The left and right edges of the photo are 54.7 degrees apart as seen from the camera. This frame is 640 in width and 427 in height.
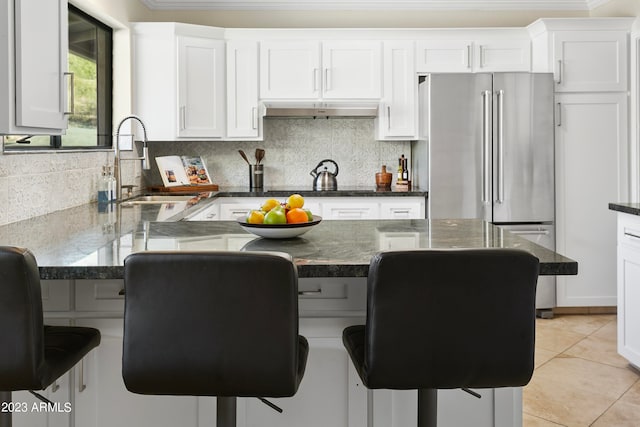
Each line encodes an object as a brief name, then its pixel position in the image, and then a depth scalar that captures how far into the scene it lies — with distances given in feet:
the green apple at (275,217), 6.72
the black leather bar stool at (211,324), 4.47
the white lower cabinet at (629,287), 10.75
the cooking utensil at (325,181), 15.89
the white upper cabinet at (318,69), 15.89
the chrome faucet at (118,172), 12.98
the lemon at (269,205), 7.04
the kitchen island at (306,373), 6.24
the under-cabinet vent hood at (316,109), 16.02
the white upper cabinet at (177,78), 15.42
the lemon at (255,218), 6.75
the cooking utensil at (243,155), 16.59
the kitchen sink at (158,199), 13.69
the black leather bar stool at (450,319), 4.62
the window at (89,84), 12.50
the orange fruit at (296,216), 6.79
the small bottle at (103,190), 12.53
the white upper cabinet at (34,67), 6.51
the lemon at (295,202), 7.03
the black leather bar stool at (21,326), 4.54
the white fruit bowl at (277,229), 6.69
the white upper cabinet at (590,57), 15.06
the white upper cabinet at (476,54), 15.87
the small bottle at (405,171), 16.61
